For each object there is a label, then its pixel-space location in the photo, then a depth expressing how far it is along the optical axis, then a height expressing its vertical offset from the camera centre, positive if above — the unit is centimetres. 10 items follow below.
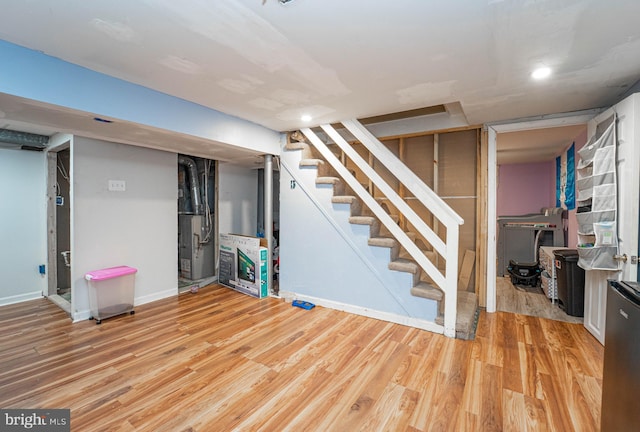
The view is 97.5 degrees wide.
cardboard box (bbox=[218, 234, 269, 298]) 412 -82
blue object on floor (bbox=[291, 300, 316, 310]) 366 -123
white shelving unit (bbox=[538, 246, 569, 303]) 380 -88
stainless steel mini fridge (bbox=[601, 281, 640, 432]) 111 -64
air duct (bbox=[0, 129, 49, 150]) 340 +90
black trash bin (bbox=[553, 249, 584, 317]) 330 -87
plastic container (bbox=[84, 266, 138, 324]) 322 -95
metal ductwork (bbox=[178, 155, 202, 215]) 482 +46
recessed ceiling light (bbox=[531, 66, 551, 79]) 213 +109
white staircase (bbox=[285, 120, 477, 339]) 287 -15
